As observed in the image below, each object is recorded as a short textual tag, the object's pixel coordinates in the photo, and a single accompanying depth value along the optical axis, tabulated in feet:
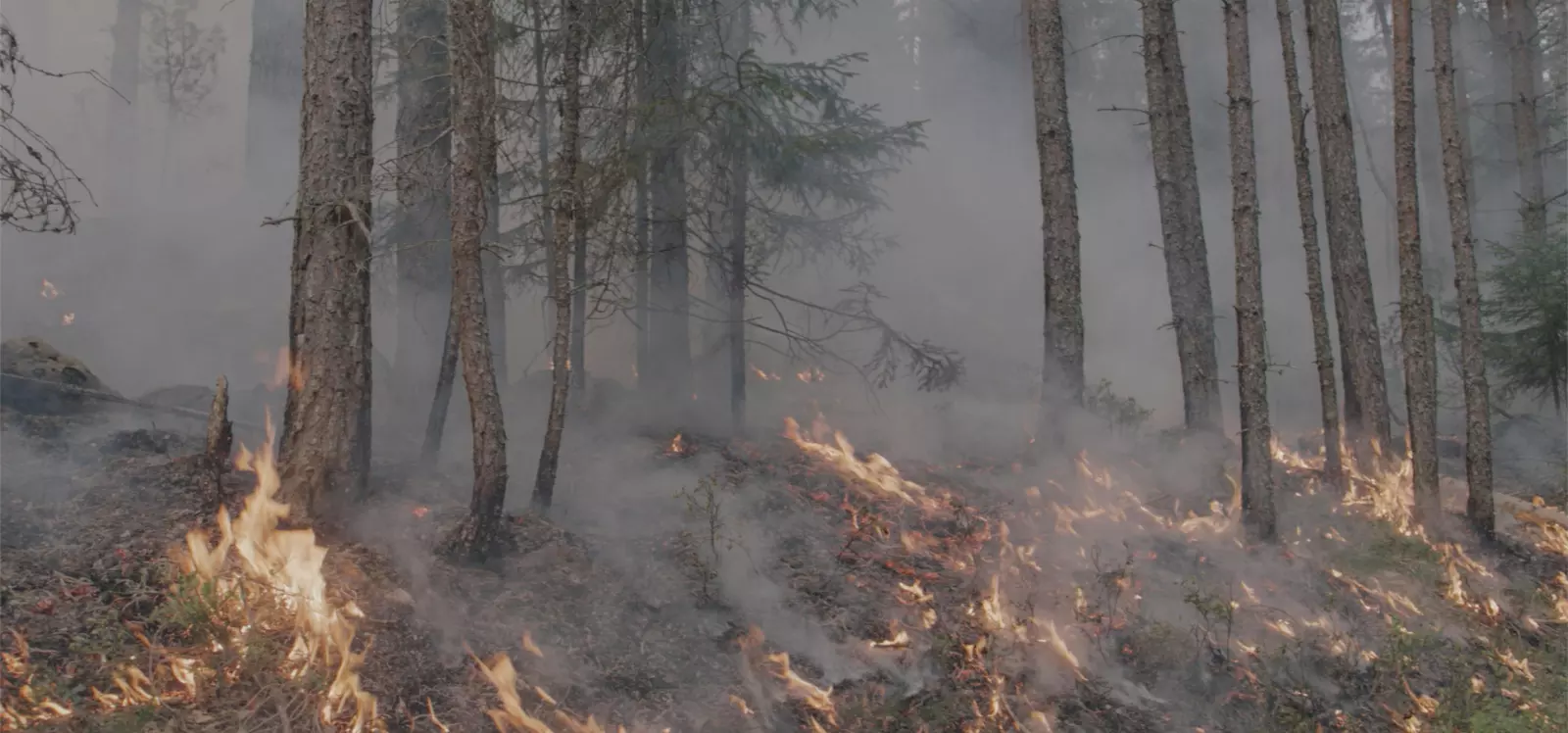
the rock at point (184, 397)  35.06
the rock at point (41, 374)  27.76
